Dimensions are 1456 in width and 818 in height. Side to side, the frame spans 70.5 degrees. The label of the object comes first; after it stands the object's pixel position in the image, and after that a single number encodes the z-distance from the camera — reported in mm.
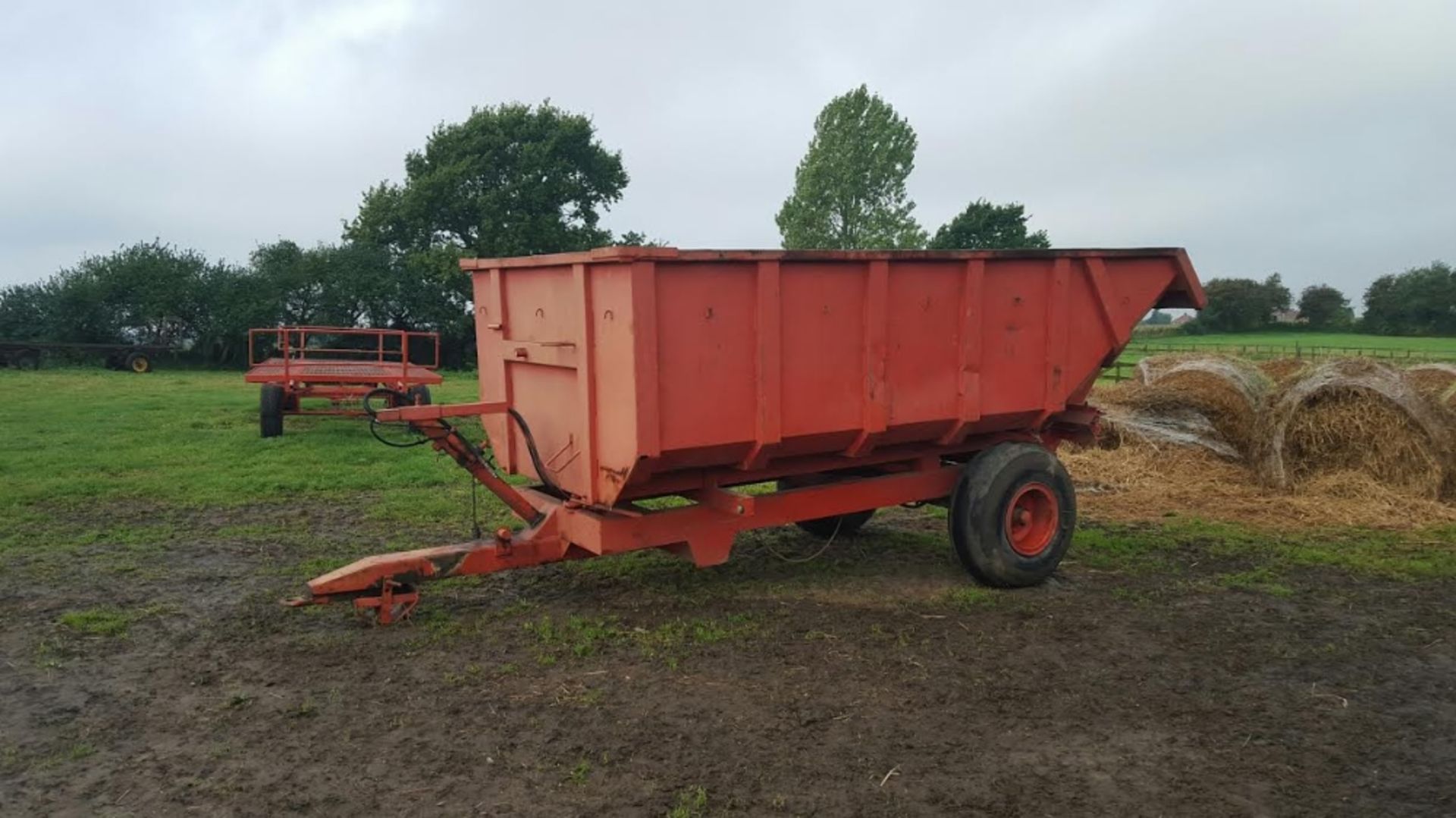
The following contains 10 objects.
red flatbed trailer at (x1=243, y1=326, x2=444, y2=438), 13148
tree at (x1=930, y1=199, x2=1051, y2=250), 53594
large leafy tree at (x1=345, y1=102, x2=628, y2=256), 35594
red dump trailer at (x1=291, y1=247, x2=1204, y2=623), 5293
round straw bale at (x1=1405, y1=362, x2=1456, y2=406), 10438
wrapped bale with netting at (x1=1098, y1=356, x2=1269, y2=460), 10938
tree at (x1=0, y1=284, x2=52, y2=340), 30141
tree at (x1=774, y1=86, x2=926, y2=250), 51844
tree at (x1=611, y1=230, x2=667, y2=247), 38812
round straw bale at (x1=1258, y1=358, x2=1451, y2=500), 9469
